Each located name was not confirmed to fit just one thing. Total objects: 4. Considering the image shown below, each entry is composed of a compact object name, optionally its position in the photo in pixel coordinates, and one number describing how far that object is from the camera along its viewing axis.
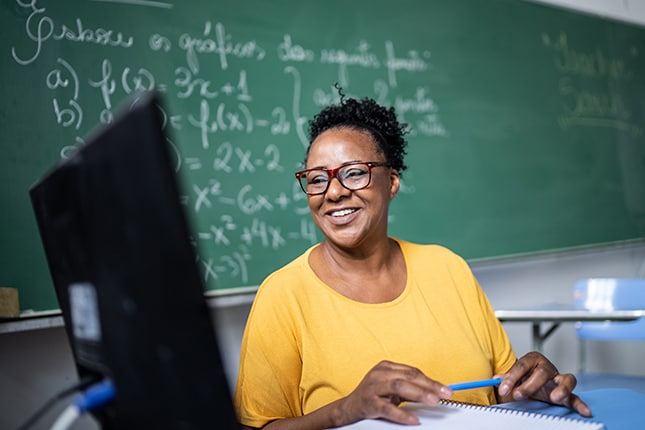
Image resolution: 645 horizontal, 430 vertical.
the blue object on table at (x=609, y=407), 1.00
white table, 2.14
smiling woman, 1.21
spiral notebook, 0.83
